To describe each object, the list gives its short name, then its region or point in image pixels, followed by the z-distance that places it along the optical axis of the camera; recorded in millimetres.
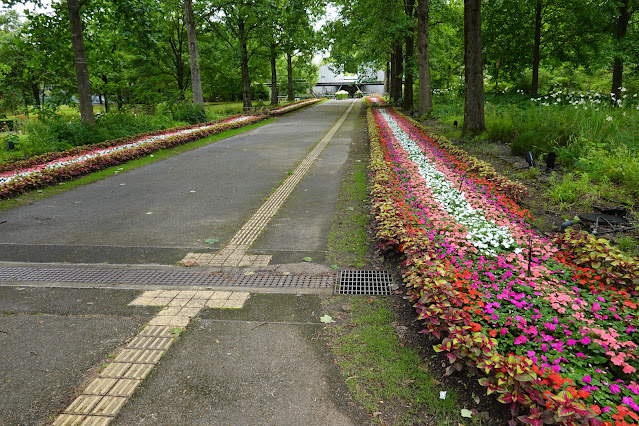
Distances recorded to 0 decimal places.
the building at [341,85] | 90312
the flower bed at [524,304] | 2195
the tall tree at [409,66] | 23609
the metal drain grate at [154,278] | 4203
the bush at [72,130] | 11841
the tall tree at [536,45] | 20609
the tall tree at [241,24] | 22750
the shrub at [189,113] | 19969
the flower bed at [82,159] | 8109
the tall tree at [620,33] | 16875
